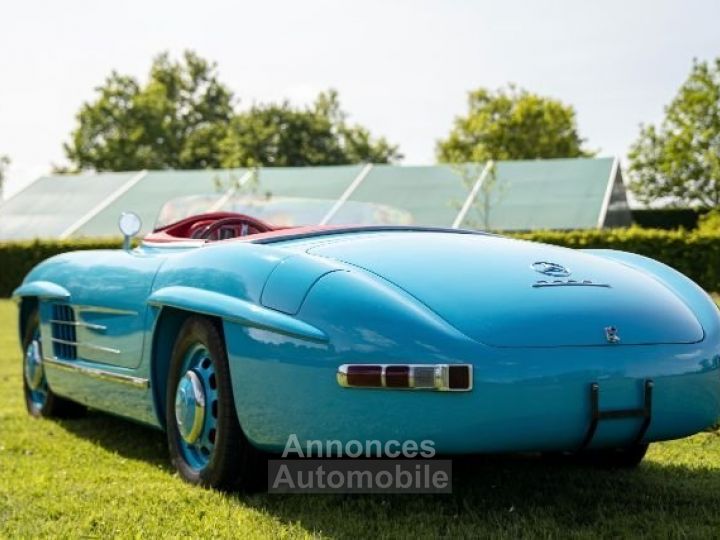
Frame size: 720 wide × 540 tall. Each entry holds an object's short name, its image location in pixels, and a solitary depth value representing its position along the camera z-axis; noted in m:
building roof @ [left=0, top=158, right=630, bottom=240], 23.39
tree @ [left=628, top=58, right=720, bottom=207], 41.88
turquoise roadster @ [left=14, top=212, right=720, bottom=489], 3.19
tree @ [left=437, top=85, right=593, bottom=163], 52.28
